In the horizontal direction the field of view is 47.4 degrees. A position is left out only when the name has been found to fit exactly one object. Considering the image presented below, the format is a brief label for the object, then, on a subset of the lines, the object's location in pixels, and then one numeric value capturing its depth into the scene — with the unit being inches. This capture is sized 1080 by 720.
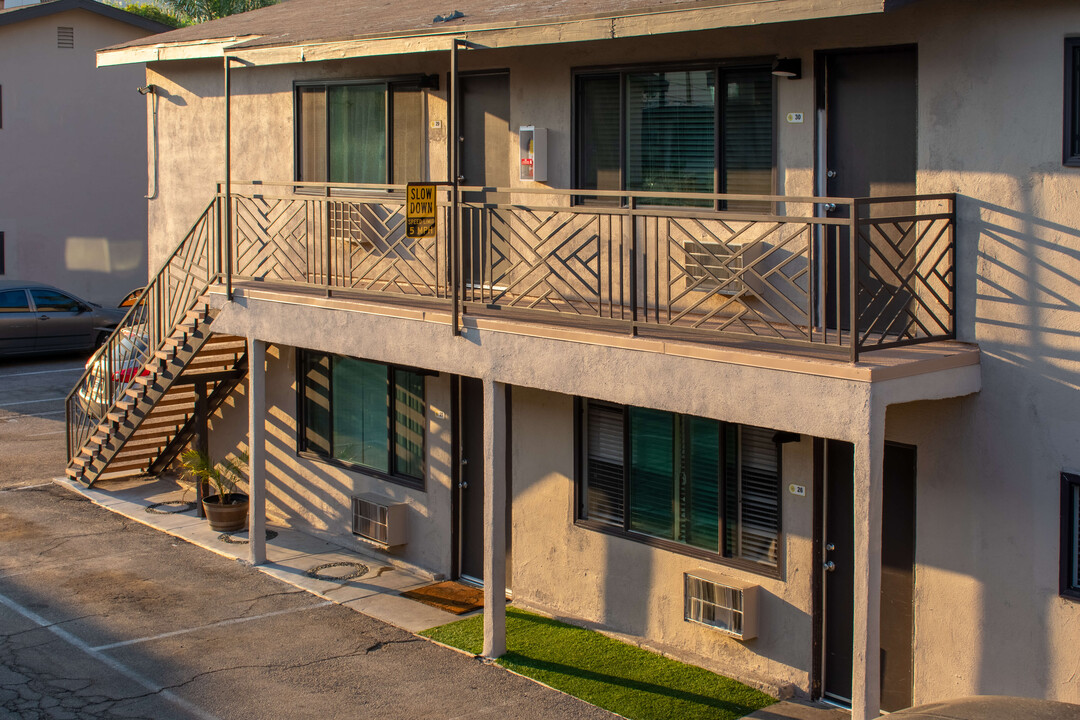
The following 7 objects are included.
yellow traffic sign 405.4
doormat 469.7
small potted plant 562.6
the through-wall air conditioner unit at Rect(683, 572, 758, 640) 386.9
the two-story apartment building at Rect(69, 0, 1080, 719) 316.8
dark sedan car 966.4
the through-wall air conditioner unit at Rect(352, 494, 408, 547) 514.9
